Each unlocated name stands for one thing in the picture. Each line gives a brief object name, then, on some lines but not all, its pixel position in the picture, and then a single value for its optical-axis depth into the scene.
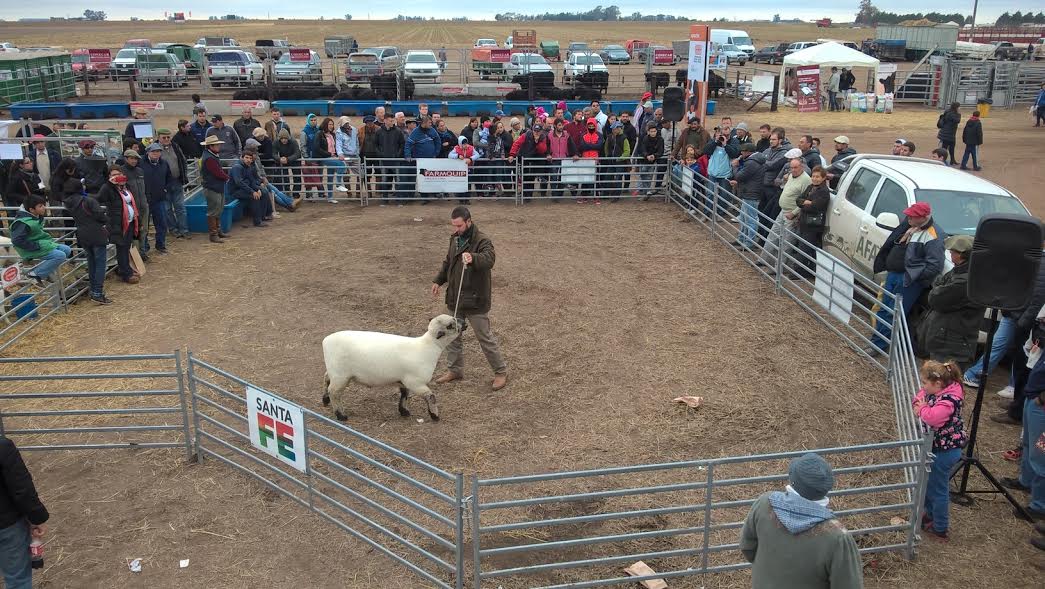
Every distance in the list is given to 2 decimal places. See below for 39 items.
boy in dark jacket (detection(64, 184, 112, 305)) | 10.62
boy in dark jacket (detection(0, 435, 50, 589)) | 4.70
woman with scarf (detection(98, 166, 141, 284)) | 11.19
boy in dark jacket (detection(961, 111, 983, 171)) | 19.88
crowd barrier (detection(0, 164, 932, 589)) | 5.35
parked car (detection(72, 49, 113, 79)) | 36.62
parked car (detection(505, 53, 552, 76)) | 36.07
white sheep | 7.55
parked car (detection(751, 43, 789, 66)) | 54.33
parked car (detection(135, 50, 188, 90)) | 35.31
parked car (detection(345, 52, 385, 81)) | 35.41
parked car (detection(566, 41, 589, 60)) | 45.03
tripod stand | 6.50
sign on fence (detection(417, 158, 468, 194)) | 16.33
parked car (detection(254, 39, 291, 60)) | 40.67
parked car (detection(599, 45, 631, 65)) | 45.91
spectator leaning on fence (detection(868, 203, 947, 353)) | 8.61
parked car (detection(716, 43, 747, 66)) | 49.41
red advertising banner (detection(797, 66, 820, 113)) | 30.81
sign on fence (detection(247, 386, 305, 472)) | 6.03
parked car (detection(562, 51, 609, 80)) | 36.00
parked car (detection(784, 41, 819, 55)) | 47.55
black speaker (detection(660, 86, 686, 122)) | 16.03
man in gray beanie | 3.79
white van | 52.38
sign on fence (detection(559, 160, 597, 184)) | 16.50
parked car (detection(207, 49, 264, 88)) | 35.06
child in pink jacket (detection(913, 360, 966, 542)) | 5.84
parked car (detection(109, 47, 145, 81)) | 36.59
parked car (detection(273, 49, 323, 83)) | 33.94
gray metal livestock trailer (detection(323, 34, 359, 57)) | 49.78
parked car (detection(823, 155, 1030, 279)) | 9.84
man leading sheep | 8.02
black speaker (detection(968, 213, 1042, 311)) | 6.17
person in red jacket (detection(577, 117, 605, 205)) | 16.41
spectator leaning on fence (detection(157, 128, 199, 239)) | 13.50
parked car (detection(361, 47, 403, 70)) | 37.59
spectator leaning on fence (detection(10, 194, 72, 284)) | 10.34
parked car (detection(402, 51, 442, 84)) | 34.97
